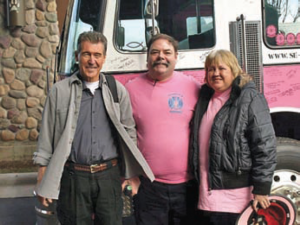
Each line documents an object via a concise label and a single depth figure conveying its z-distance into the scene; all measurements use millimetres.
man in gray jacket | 2852
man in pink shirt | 3144
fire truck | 3846
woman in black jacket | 2936
